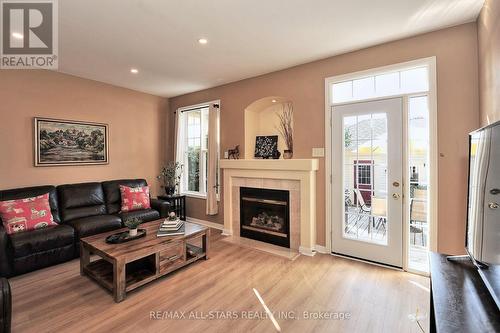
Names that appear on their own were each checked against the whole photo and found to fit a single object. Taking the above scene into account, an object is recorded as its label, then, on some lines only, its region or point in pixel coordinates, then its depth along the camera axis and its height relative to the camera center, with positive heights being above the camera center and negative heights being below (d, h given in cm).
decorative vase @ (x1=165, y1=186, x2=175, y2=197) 484 -51
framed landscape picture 353 +39
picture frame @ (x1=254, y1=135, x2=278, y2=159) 397 +34
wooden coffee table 218 -102
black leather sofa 259 -79
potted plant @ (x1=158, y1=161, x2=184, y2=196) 484 -22
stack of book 275 -76
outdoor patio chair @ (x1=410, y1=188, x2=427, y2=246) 269 -54
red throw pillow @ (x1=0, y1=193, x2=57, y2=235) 277 -60
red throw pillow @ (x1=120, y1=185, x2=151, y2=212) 394 -57
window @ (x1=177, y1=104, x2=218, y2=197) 486 +37
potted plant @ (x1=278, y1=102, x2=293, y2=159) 363 +64
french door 279 -20
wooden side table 476 -83
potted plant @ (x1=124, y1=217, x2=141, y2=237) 257 -67
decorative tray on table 246 -78
